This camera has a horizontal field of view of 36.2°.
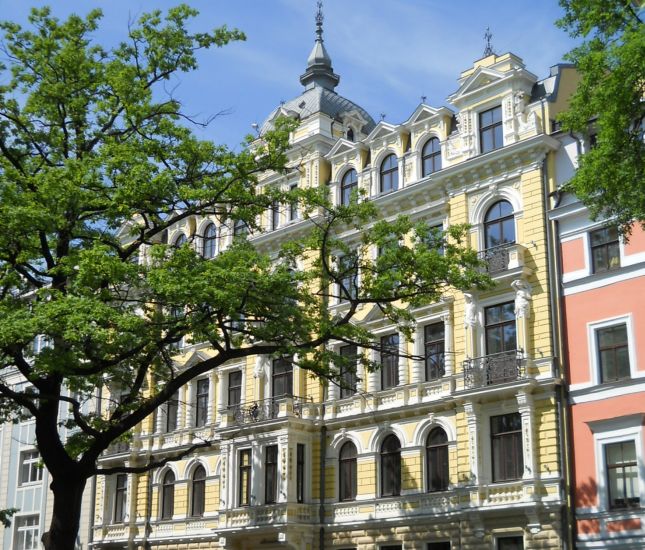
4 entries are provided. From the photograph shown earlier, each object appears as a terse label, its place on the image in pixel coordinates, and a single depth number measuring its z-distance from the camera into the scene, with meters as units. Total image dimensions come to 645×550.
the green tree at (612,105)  18.36
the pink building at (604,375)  26.69
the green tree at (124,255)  21.25
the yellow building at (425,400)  29.23
